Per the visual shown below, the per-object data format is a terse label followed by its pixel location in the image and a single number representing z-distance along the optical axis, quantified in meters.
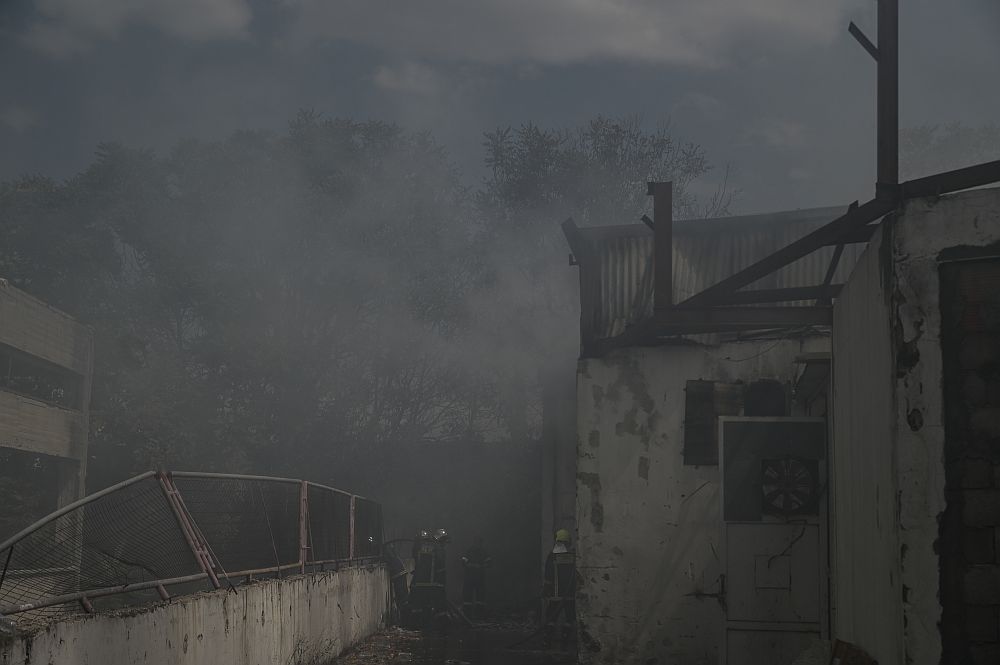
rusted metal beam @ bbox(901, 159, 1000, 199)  4.89
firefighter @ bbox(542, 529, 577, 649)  15.42
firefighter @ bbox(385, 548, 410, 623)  17.75
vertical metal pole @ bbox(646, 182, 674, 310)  7.74
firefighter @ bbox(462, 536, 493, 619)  18.19
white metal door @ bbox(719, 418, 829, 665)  8.59
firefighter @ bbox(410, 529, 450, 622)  17.42
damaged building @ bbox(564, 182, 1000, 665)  4.55
